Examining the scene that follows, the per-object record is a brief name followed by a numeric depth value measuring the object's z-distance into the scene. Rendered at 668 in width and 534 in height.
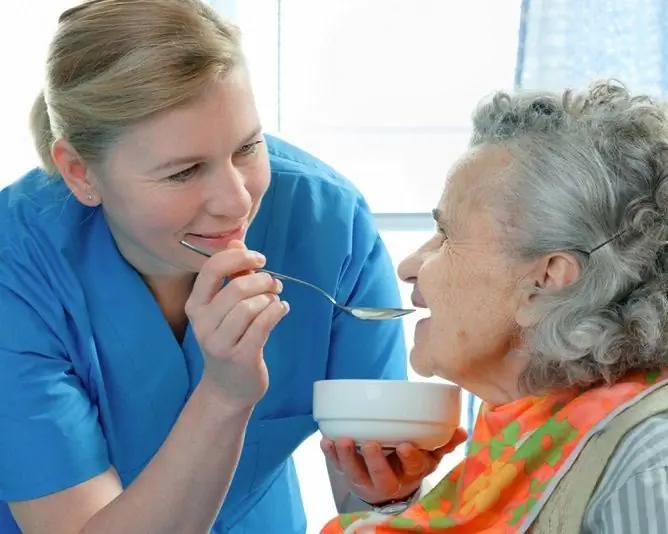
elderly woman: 1.29
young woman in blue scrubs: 1.46
